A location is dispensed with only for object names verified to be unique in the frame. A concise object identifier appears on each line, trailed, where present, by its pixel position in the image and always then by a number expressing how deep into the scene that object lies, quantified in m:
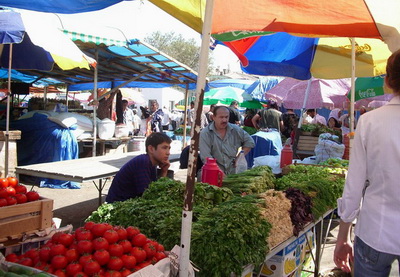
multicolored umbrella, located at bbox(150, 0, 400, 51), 2.97
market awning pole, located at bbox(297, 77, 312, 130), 8.07
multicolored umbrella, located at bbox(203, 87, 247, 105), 19.05
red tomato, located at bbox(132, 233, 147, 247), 2.35
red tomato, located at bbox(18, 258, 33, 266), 2.18
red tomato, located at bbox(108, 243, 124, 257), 2.18
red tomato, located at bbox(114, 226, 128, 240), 2.32
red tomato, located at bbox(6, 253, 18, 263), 2.28
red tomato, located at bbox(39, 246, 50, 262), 2.16
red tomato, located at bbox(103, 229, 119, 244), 2.24
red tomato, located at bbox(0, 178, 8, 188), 3.33
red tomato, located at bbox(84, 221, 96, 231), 2.36
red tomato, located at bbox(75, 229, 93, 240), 2.25
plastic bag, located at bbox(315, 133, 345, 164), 6.91
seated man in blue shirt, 4.17
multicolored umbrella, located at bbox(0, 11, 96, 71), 5.43
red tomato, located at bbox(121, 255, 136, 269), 2.16
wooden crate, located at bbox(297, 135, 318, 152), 7.98
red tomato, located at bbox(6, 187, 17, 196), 3.21
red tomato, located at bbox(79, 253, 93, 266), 2.08
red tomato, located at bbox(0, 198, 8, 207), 3.06
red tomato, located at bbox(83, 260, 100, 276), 2.04
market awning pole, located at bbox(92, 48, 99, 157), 8.88
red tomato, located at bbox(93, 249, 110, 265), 2.10
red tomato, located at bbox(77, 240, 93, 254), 2.16
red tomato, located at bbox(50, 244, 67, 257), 2.13
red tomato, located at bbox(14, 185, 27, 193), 3.39
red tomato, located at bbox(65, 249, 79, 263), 2.12
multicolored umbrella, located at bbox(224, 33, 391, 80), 5.91
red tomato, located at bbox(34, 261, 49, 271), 2.10
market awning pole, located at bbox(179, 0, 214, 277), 2.04
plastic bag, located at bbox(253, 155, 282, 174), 6.09
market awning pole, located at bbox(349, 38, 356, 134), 4.45
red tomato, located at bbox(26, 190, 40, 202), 3.37
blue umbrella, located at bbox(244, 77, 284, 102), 17.12
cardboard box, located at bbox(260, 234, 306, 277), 3.21
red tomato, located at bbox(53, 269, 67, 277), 2.03
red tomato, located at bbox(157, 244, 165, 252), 2.37
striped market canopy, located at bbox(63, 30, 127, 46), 6.99
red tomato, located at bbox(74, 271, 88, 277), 2.01
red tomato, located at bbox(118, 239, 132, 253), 2.25
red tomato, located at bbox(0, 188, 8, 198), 3.13
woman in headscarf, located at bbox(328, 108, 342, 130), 12.62
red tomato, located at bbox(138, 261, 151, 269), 2.18
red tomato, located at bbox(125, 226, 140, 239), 2.40
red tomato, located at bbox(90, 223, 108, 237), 2.29
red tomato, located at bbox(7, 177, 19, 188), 3.41
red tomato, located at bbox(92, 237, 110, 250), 2.17
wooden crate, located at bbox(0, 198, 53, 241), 2.99
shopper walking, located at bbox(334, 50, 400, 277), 1.97
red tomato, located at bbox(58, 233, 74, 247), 2.23
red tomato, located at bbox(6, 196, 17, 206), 3.12
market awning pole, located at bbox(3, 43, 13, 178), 7.03
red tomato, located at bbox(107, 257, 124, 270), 2.11
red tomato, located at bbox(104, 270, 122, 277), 2.05
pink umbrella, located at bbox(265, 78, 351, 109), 10.63
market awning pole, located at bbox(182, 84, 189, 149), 11.82
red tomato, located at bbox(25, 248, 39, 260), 2.25
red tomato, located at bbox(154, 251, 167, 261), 2.28
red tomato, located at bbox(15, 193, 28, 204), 3.24
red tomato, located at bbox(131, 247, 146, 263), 2.23
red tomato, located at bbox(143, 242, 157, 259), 2.29
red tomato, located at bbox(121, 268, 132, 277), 2.10
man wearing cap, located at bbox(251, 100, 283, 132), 11.24
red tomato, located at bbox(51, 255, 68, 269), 2.06
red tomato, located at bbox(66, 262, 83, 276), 2.04
